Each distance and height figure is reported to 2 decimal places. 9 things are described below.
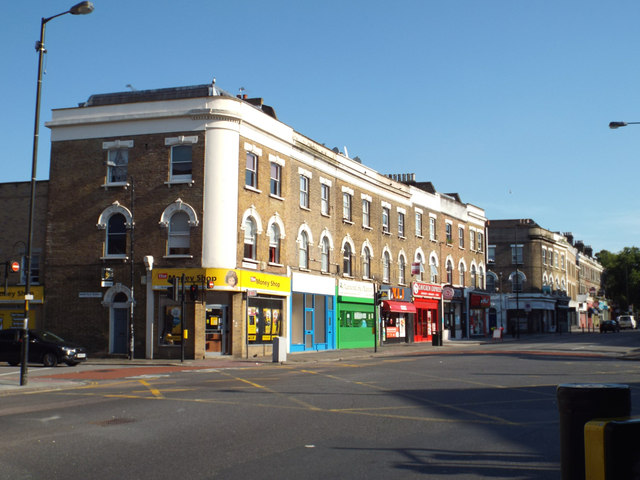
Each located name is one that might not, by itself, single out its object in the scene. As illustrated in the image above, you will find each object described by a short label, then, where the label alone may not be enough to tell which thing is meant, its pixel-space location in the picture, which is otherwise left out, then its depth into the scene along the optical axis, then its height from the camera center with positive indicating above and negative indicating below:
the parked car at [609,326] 78.44 +0.20
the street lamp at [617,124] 24.20 +7.21
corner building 30.81 +4.69
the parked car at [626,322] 90.44 +0.77
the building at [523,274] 76.44 +6.05
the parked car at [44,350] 26.38 -0.97
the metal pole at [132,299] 29.84 +1.14
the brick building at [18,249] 33.22 +3.86
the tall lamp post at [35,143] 19.16 +5.18
